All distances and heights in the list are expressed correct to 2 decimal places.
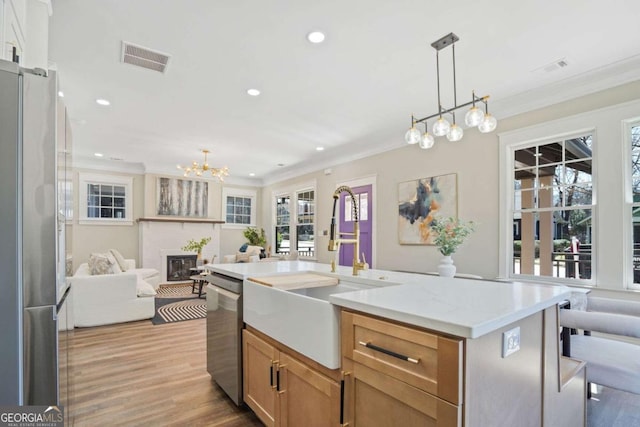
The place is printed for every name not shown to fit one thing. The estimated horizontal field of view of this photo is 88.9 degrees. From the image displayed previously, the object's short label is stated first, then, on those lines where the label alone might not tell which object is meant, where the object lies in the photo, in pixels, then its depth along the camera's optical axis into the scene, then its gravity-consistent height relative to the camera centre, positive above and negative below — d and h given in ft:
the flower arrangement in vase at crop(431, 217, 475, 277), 9.24 -0.75
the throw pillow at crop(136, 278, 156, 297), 14.70 -3.39
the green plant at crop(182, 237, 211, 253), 23.30 -2.13
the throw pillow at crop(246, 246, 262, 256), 24.88 -2.59
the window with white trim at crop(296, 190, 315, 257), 23.70 -0.50
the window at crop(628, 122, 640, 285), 9.59 +0.68
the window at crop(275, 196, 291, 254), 27.02 -0.79
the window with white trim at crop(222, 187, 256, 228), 28.91 +0.93
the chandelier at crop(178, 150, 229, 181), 19.53 +2.88
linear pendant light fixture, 7.71 +2.29
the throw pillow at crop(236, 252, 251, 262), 24.27 -3.06
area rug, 14.97 -4.72
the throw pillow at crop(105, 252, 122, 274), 14.45 -2.32
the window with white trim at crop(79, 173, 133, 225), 22.94 +1.23
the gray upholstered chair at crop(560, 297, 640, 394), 5.75 -2.69
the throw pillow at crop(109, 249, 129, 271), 18.98 -2.61
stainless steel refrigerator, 2.90 -0.20
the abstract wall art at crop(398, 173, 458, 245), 14.29 +0.56
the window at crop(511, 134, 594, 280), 10.80 +0.29
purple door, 18.53 -0.22
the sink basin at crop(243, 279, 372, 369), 4.37 -1.62
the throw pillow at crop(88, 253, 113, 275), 14.11 -2.13
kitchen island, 3.11 -1.60
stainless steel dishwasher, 6.95 -2.66
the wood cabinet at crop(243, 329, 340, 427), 4.55 -2.76
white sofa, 13.23 -3.53
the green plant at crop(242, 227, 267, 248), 28.50 -1.89
